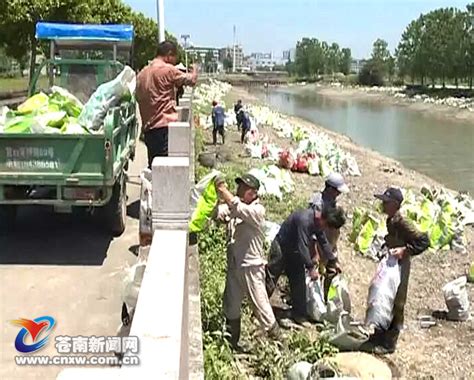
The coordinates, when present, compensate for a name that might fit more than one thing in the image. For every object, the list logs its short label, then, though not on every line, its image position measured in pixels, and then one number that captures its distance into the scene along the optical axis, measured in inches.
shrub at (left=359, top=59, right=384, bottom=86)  4734.3
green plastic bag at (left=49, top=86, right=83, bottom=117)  310.3
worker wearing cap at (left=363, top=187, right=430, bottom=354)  253.8
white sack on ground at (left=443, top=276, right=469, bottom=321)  304.8
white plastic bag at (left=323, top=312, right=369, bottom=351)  259.6
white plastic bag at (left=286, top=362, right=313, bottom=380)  223.9
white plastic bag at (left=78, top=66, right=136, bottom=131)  291.1
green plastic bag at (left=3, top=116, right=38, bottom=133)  281.6
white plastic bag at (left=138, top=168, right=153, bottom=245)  263.1
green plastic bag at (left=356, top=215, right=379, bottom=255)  407.5
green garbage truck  273.9
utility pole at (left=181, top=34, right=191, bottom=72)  1244.3
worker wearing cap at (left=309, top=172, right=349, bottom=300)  267.4
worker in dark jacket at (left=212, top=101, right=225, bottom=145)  822.5
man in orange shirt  309.1
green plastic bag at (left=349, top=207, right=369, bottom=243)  427.2
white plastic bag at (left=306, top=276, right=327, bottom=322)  281.7
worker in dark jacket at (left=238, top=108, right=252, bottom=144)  916.5
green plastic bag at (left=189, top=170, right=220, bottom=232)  243.8
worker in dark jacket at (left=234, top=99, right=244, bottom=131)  965.5
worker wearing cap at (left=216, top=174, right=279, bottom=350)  223.4
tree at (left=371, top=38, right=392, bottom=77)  4793.3
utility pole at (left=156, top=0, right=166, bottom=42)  690.2
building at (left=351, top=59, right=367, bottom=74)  6387.8
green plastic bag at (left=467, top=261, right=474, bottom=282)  367.9
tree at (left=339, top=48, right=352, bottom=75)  6180.6
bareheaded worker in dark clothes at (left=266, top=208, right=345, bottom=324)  272.8
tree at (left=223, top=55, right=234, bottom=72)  6567.9
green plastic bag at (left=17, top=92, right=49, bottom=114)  309.0
